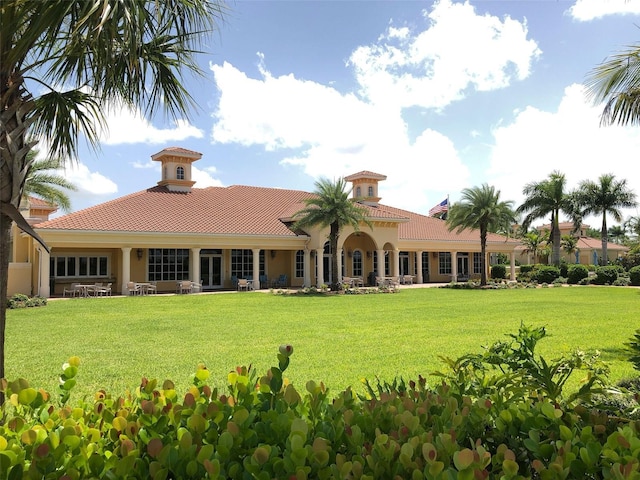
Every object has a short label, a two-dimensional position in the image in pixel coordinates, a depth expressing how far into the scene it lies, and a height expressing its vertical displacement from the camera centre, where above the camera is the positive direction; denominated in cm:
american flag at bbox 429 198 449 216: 6025 +656
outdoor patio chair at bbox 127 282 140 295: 2589 -118
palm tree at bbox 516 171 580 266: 4391 +517
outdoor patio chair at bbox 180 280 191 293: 2748 -119
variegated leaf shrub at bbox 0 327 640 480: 199 -81
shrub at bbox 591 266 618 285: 3725 -121
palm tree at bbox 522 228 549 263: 5881 +206
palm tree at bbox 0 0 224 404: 329 +166
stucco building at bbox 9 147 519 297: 2619 +124
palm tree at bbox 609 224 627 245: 10056 +528
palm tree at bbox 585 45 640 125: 983 +360
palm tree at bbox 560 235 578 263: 6091 +200
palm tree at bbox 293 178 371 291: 2795 +291
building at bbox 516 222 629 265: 6531 +107
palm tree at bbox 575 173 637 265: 4619 +573
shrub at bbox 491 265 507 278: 4553 -95
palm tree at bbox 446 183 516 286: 3381 +329
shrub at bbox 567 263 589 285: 3912 -109
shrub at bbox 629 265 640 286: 3619 -119
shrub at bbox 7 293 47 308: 1955 -147
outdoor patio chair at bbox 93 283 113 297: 2498 -130
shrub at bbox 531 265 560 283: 4000 -117
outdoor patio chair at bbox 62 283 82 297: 2486 -133
